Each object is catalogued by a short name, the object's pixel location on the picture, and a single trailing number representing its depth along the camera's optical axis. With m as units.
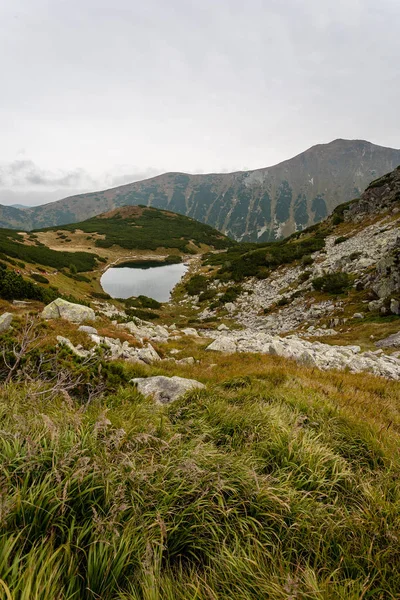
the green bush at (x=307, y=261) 37.91
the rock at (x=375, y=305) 19.55
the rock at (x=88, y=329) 10.68
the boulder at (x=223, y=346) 12.91
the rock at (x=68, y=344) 7.25
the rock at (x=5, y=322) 8.64
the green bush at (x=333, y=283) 25.44
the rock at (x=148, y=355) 9.74
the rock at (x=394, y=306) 17.77
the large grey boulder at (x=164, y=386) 5.79
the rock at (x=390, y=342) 14.38
